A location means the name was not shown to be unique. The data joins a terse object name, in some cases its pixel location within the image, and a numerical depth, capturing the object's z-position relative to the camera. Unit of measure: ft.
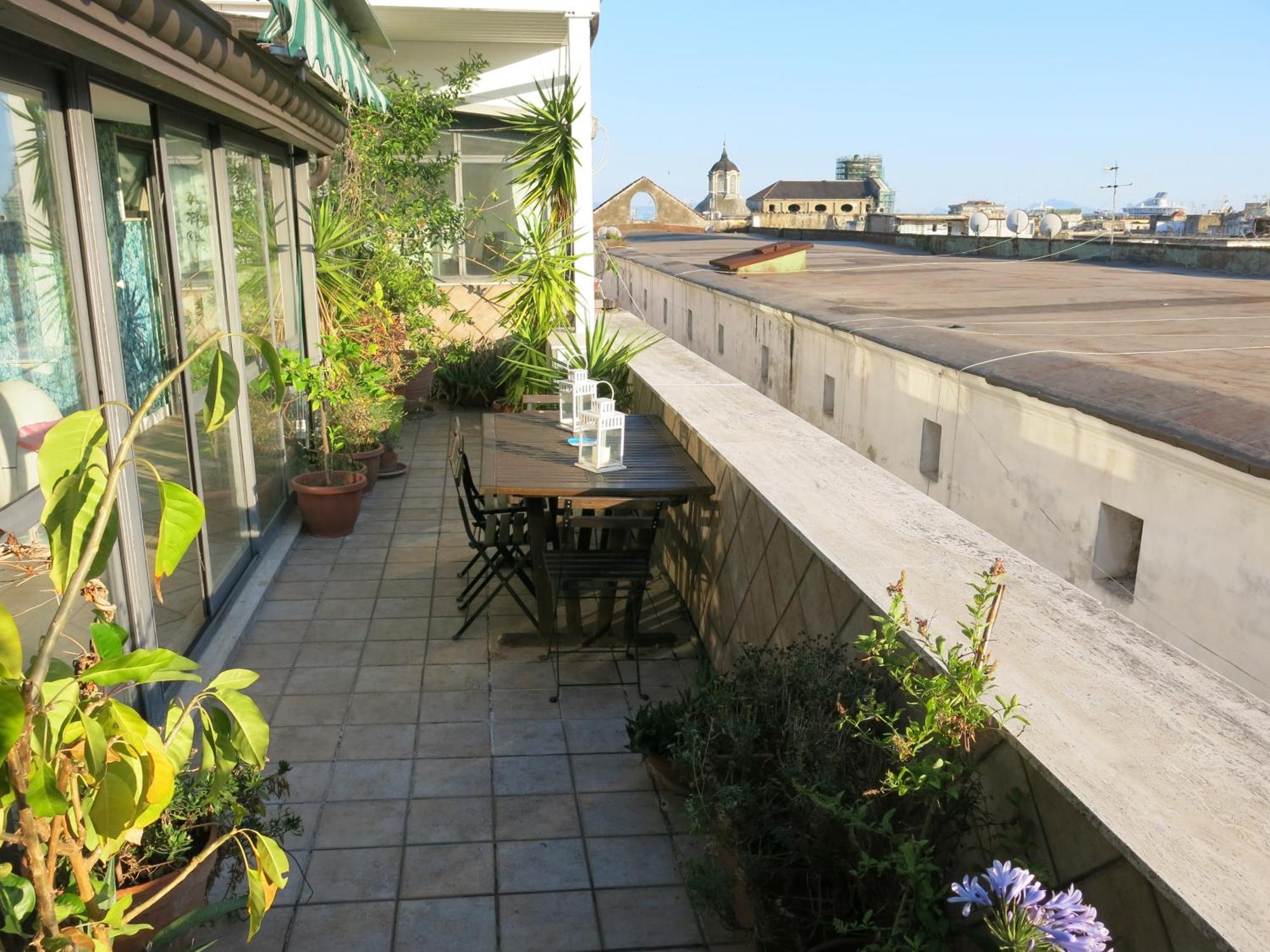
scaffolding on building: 420.77
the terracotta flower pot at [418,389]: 33.27
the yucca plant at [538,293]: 27.71
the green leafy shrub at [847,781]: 6.46
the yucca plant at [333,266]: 24.56
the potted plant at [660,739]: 11.17
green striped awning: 13.41
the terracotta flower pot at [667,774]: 11.14
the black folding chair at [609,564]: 13.76
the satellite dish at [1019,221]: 90.68
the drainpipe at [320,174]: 24.43
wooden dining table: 13.76
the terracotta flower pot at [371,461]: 23.08
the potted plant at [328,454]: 19.51
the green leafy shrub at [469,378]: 33.73
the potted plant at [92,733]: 5.15
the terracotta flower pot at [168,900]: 7.61
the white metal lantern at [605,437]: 14.38
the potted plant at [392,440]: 24.91
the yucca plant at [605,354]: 23.41
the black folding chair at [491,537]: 15.40
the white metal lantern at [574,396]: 16.37
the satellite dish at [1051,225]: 83.61
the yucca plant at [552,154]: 27.43
